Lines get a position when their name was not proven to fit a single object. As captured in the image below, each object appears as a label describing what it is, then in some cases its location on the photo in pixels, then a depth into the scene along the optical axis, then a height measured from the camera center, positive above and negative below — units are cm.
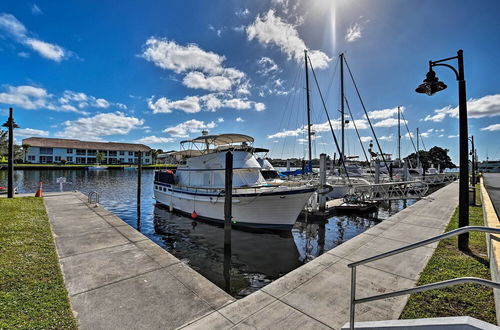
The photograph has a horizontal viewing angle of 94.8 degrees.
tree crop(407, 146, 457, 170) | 7947 +401
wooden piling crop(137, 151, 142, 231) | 1369 -304
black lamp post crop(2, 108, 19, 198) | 1388 +117
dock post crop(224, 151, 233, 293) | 808 -185
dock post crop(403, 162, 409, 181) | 2812 -80
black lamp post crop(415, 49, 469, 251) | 587 +111
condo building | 7419 +508
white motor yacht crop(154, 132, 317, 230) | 1132 -131
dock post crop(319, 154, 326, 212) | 1457 -71
